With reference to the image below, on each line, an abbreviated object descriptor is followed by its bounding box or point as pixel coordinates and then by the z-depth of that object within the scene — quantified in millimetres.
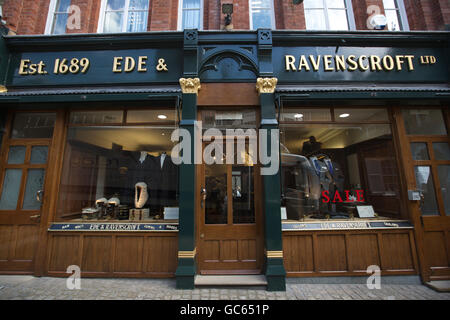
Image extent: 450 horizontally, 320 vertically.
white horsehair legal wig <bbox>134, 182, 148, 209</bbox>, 4575
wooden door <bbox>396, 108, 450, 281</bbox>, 4020
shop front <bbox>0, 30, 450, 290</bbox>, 4051
